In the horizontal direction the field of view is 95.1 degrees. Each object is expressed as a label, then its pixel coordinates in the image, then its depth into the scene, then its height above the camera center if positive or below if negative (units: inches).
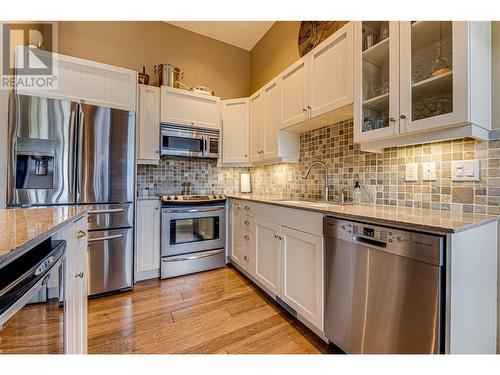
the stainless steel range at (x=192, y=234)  99.3 -21.8
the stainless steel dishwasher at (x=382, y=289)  36.9 -19.1
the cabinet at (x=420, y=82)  44.7 +23.7
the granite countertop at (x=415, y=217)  36.8 -5.6
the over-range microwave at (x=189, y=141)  107.2 +22.3
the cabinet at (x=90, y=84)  81.4 +39.1
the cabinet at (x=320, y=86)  66.4 +33.9
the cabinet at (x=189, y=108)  107.1 +38.6
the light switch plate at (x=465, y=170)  49.9 +4.2
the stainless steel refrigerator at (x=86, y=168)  73.0 +5.9
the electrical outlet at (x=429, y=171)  57.1 +4.3
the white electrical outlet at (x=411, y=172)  60.4 +4.3
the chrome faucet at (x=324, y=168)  84.7 +6.6
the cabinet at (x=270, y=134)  98.7 +24.1
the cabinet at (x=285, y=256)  59.3 -22.0
